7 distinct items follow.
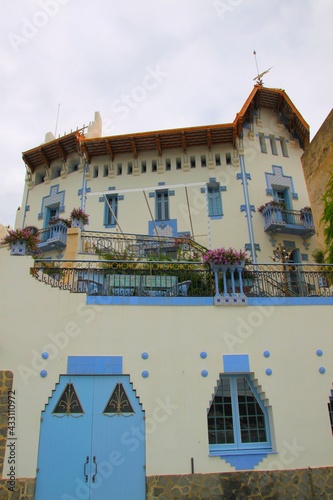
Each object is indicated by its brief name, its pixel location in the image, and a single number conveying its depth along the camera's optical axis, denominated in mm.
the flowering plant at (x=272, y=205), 16297
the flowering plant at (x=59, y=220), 17094
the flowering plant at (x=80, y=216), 13453
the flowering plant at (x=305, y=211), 16750
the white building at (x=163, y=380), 7582
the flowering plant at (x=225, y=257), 9273
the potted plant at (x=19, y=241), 9000
